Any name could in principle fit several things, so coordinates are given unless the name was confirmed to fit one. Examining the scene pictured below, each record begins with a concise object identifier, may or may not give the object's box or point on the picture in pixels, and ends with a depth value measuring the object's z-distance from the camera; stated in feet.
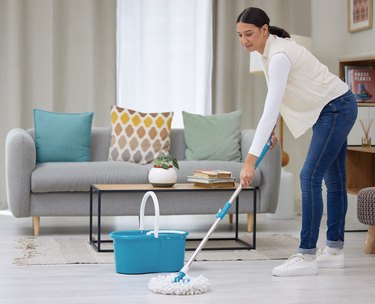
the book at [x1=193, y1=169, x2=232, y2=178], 15.31
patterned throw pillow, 18.51
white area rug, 13.64
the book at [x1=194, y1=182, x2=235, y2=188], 15.25
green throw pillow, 18.74
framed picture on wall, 19.89
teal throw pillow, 17.93
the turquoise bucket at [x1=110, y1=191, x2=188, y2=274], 12.39
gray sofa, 16.55
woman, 11.76
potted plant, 15.21
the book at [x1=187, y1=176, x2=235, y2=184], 15.28
